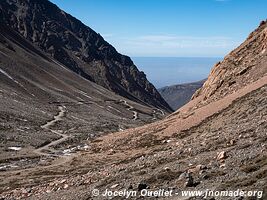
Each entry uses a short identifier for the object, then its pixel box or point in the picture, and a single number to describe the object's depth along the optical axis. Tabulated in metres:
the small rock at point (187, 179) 20.31
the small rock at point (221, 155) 23.34
